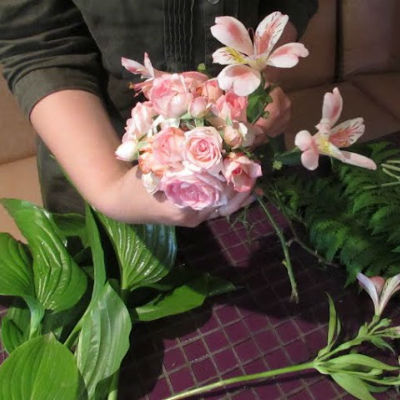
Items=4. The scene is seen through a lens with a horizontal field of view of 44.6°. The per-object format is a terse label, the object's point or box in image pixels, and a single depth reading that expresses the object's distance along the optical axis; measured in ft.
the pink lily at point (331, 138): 1.38
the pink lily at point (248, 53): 1.35
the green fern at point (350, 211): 2.44
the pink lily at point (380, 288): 2.20
